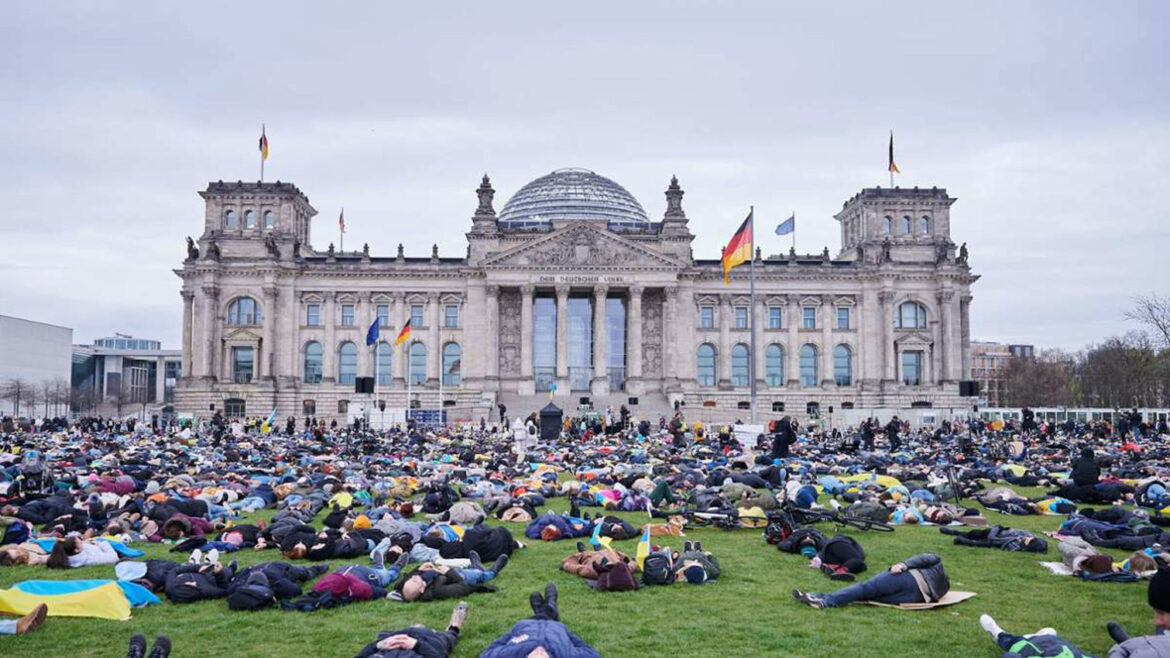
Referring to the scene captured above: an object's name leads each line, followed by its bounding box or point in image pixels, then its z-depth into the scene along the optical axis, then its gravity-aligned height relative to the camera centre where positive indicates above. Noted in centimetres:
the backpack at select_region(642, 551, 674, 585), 1359 -266
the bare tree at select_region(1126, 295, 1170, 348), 7569 +467
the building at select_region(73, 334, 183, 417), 13612 +91
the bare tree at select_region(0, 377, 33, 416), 9762 -144
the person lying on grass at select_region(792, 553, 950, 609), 1205 -257
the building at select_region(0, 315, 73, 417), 10362 +146
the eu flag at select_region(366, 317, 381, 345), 6462 +304
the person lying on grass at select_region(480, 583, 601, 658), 882 -242
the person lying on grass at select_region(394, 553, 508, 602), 1259 -270
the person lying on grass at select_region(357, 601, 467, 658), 930 -257
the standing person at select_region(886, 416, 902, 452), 4191 -246
